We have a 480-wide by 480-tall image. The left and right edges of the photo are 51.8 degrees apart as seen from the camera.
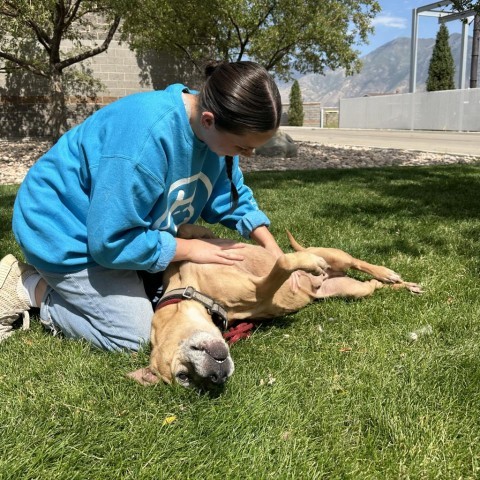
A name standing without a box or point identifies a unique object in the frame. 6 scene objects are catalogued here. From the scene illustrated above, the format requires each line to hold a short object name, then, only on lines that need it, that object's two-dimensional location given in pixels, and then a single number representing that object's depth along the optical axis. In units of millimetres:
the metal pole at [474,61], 25853
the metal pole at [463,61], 28164
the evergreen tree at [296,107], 35688
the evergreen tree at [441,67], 29592
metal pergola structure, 27594
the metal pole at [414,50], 30073
